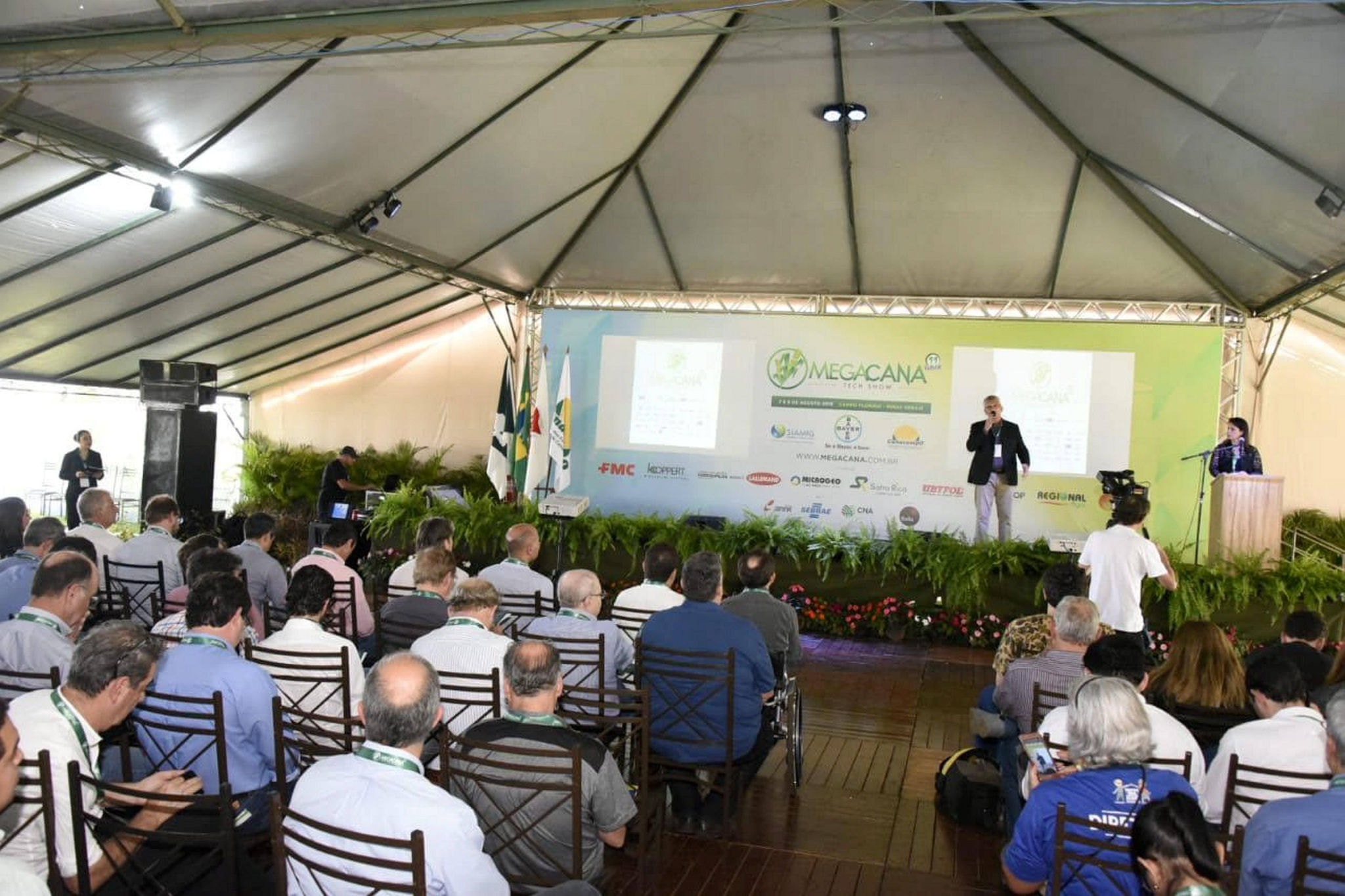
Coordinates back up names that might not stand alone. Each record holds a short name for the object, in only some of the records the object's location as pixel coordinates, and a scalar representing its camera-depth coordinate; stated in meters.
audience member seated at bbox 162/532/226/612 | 5.07
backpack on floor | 4.24
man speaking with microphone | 9.08
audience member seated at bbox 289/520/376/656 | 5.24
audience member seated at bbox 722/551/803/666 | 4.70
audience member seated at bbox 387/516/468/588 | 5.61
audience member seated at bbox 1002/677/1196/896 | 2.41
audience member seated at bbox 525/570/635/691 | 4.09
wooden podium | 7.78
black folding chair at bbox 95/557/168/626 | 5.12
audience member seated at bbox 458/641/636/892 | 2.59
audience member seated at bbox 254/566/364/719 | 3.59
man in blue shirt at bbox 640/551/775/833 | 3.96
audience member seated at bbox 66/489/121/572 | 5.95
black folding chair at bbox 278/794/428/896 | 1.88
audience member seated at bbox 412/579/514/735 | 3.63
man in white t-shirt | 5.54
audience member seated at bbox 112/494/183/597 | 5.74
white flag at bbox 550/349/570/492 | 10.85
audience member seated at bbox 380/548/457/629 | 4.64
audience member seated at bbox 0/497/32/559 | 6.56
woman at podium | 8.27
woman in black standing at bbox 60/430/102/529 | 10.48
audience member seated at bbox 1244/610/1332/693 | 3.84
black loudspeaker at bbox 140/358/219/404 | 10.88
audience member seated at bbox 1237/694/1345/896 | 2.19
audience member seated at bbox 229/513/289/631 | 5.54
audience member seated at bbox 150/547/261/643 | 4.23
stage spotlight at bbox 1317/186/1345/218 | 6.86
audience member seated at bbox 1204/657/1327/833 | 2.92
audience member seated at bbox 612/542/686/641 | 4.86
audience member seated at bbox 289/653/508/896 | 2.07
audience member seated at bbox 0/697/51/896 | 1.60
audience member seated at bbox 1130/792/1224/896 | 1.73
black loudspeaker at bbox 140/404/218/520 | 10.88
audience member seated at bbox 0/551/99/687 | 3.42
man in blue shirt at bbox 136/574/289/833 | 3.03
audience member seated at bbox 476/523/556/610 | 5.34
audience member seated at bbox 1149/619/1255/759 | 3.77
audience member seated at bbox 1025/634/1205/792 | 3.01
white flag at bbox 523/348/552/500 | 10.57
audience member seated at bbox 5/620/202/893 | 2.33
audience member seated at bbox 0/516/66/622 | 4.69
